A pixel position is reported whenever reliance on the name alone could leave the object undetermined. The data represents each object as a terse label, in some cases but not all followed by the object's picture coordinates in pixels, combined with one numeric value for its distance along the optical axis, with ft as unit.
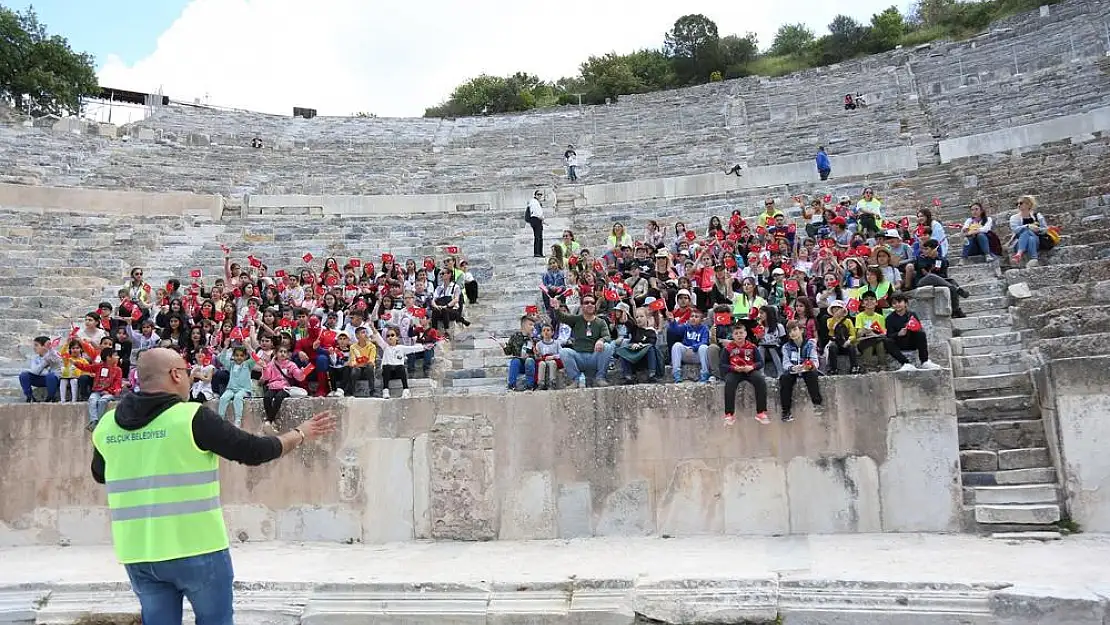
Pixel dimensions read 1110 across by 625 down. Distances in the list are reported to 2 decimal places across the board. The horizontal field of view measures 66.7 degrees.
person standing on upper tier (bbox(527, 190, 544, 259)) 54.19
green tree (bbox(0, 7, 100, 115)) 118.83
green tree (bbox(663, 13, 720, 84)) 158.51
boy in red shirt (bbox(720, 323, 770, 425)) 26.23
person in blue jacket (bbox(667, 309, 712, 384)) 29.96
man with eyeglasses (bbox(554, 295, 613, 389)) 30.71
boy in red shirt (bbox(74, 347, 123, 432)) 30.07
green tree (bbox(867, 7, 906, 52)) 142.10
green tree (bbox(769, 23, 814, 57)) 162.40
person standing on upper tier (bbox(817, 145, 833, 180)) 62.49
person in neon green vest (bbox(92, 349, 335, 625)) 12.49
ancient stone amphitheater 25.44
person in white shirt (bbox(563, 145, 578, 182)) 75.66
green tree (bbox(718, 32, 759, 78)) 158.20
